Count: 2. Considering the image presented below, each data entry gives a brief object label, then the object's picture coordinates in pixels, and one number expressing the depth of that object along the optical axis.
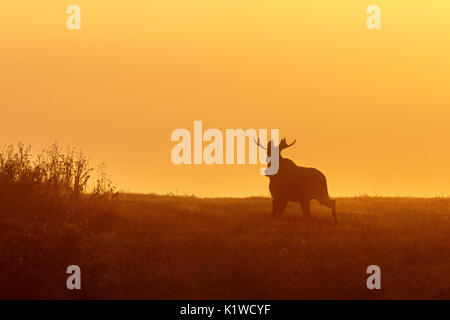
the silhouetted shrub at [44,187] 20.92
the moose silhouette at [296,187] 21.91
